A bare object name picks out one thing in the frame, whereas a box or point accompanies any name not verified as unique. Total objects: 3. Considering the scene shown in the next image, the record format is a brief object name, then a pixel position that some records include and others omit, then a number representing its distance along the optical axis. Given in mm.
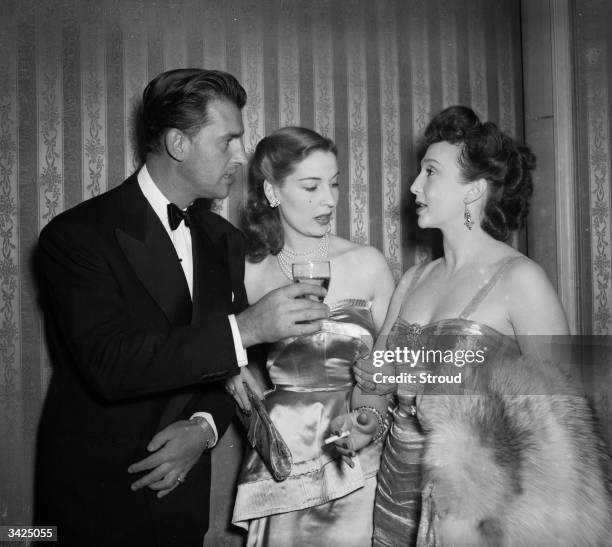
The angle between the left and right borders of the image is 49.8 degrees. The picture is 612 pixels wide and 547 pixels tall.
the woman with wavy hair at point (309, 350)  2051
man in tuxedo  1513
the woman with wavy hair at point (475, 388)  1571
